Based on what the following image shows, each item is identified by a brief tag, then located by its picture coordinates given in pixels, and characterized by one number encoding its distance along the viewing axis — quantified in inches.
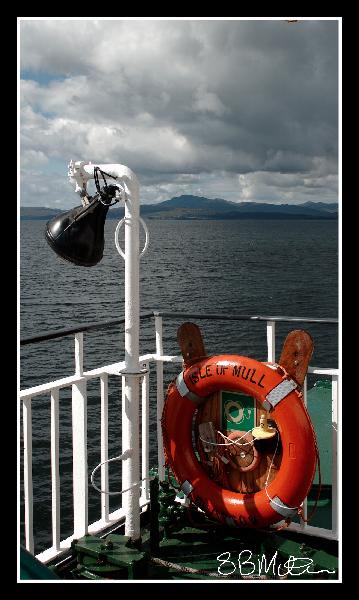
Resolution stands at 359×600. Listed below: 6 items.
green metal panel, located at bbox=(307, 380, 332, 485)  149.1
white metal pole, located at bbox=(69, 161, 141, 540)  86.4
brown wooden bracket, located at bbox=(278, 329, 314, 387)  86.9
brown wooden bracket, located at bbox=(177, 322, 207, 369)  97.0
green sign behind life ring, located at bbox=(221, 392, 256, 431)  95.0
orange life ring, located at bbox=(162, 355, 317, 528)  87.7
